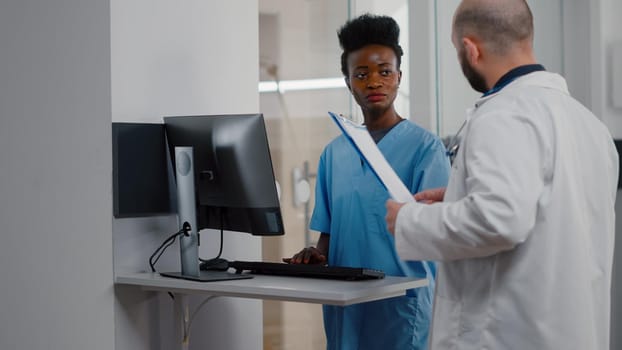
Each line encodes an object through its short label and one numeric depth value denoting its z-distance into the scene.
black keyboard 1.78
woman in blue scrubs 2.05
